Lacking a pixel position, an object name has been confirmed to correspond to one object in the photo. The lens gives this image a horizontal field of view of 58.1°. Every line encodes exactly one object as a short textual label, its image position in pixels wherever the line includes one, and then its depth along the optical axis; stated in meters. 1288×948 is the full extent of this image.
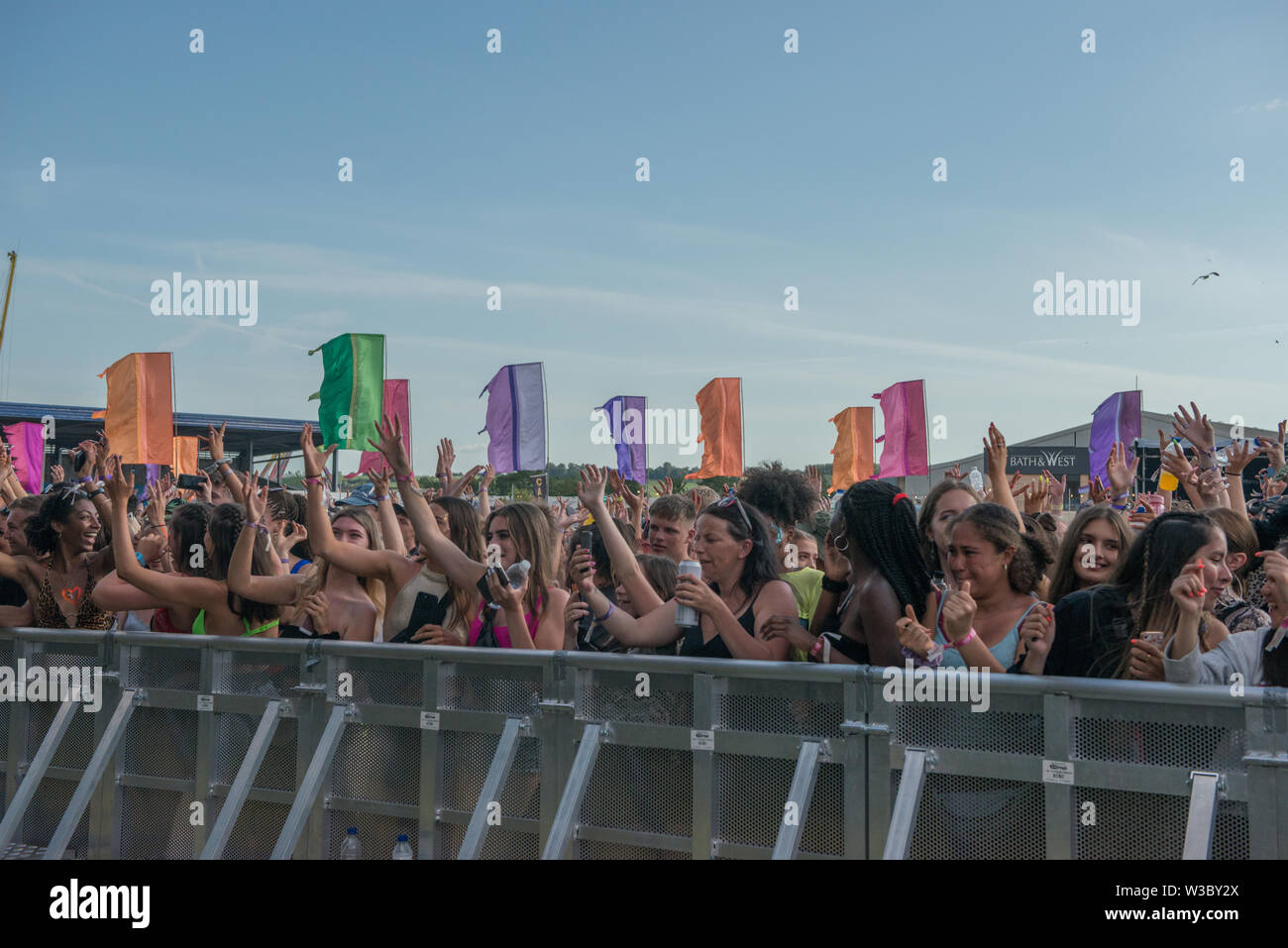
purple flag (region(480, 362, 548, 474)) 15.27
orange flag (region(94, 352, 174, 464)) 12.16
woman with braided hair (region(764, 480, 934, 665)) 3.93
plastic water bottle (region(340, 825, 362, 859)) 4.36
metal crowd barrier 3.15
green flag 12.84
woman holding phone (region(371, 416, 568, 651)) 4.73
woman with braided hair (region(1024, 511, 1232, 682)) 3.54
